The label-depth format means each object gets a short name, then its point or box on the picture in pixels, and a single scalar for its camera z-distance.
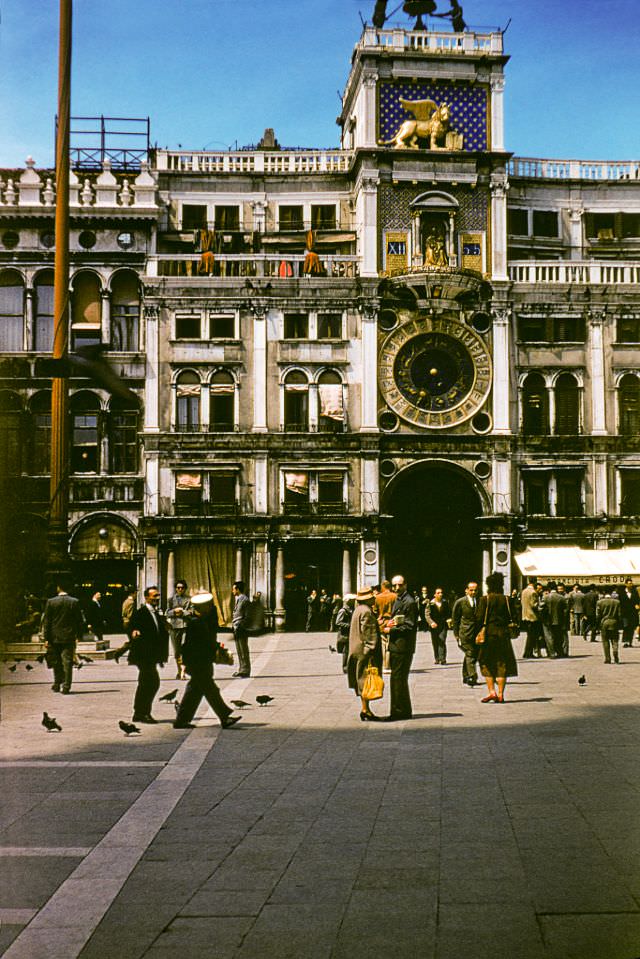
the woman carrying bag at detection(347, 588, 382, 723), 14.08
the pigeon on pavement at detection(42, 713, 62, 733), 12.27
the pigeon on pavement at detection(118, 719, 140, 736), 12.58
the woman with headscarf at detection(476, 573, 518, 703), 15.80
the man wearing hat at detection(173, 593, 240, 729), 13.11
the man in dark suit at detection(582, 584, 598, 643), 26.53
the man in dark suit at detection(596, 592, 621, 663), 21.84
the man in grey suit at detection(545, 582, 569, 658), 23.20
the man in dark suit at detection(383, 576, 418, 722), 14.05
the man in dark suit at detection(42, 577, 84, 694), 15.52
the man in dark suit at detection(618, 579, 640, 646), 23.34
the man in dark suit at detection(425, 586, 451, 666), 19.27
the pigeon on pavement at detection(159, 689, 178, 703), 14.30
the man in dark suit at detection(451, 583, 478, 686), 18.39
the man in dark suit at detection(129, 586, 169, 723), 13.70
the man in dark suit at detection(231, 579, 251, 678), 17.70
